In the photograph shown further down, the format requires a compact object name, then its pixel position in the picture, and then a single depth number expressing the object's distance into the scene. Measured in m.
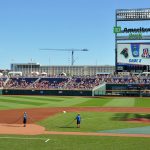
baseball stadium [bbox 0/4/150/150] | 25.73
